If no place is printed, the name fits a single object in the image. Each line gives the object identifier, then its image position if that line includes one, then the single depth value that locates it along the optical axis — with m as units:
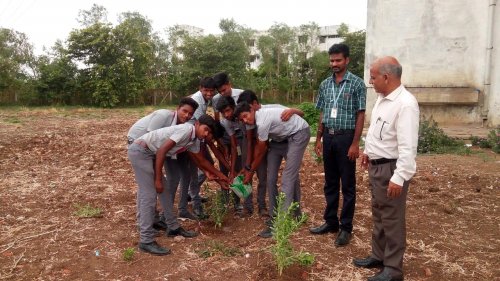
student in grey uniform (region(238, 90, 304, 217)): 4.31
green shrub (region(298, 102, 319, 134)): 12.27
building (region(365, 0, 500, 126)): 9.86
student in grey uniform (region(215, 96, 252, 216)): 4.27
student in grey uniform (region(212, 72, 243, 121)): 4.77
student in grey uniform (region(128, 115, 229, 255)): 3.84
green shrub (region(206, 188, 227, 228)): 4.48
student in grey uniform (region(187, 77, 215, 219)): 4.82
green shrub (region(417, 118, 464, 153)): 8.48
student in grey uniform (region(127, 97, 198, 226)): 4.16
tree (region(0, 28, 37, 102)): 24.17
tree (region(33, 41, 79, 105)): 24.94
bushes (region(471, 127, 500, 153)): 8.33
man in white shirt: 3.01
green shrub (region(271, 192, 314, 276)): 3.36
